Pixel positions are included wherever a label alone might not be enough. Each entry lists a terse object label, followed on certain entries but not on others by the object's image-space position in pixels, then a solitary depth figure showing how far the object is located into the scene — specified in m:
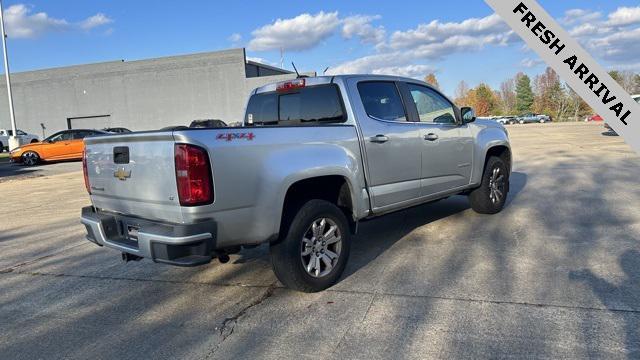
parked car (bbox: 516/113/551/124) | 82.86
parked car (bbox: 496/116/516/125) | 84.43
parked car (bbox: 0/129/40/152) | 30.49
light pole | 25.70
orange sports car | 20.69
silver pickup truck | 3.50
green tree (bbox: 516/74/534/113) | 104.62
